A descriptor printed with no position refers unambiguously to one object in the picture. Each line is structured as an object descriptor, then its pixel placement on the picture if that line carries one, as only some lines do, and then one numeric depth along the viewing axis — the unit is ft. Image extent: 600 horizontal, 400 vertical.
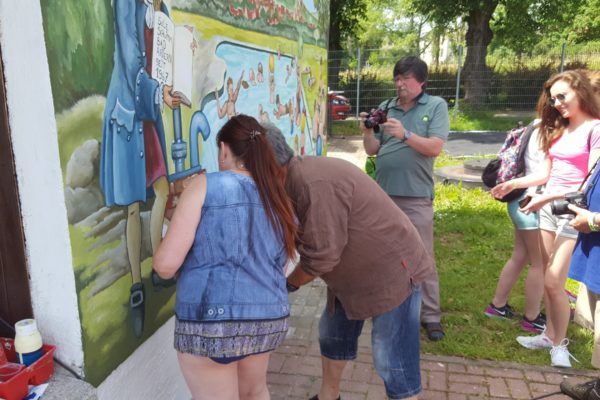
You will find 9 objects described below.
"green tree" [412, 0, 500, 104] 53.26
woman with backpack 11.38
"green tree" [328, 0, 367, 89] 50.29
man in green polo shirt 11.24
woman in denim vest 5.70
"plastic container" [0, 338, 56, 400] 5.38
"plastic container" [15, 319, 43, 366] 5.76
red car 51.39
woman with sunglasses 9.82
